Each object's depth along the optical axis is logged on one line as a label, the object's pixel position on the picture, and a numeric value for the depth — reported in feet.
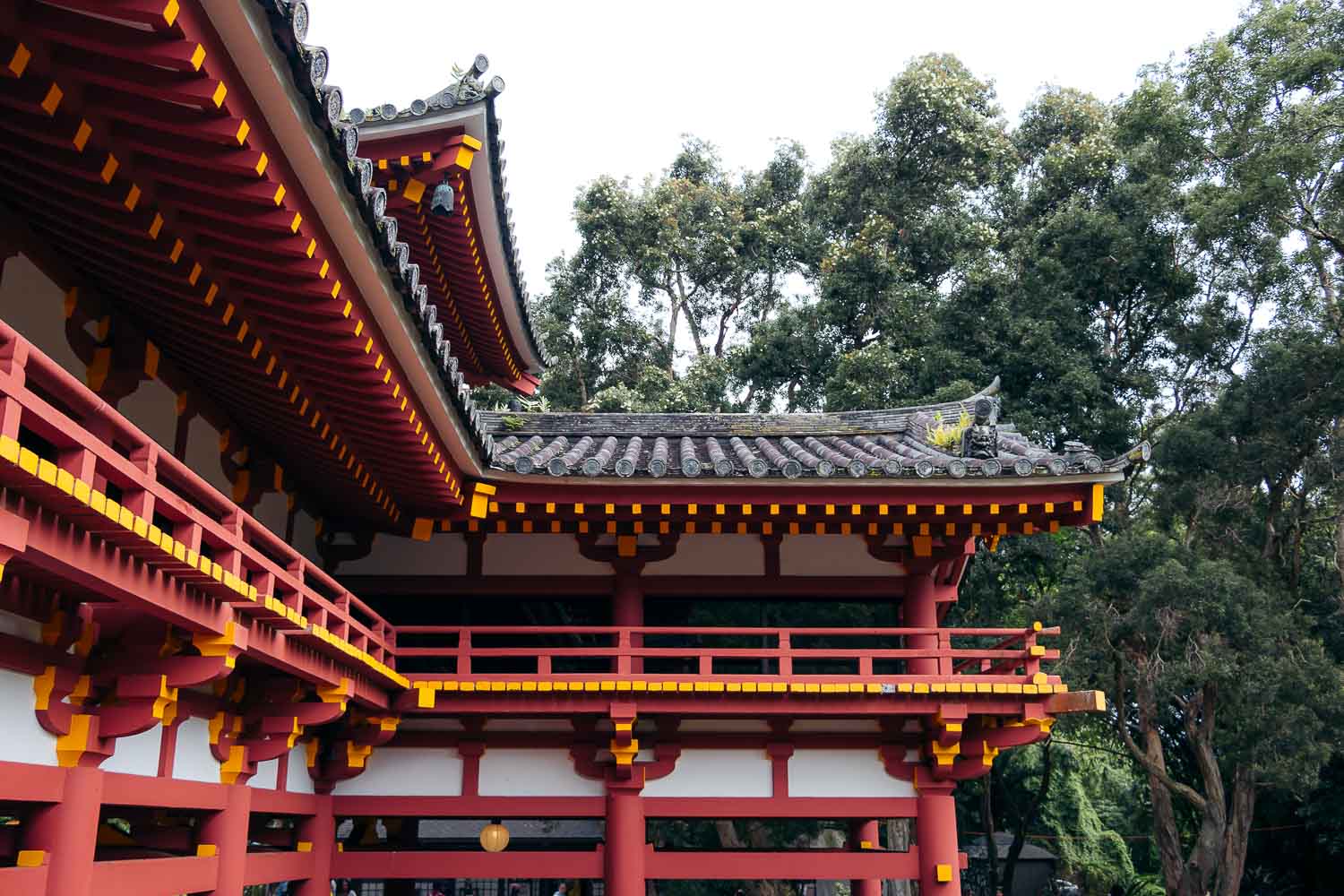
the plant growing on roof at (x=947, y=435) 43.00
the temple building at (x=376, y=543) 18.44
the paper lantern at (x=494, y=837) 40.63
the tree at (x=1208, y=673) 67.62
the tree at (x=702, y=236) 117.29
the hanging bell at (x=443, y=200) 37.32
